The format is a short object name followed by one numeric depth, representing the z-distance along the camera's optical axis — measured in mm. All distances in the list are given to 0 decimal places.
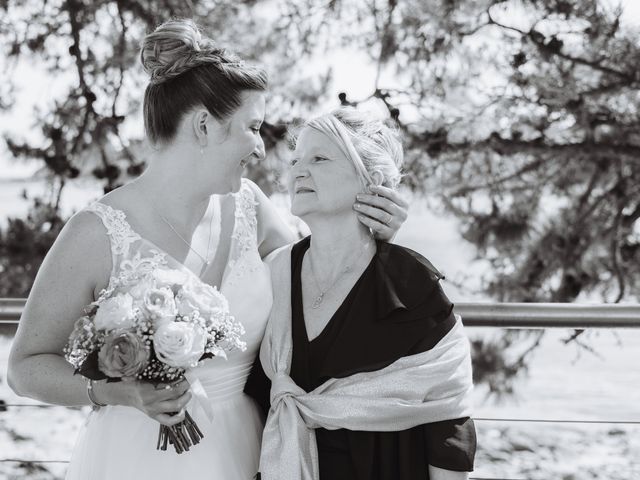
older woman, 2301
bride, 2346
